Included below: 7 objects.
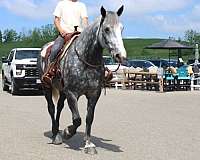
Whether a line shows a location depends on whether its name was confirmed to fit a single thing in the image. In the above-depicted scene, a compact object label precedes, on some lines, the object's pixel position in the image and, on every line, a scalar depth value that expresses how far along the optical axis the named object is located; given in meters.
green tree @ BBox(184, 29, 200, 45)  78.88
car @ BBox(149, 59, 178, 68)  38.59
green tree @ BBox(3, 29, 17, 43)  129.56
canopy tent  28.89
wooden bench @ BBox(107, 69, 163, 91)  25.10
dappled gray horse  8.21
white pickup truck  21.98
